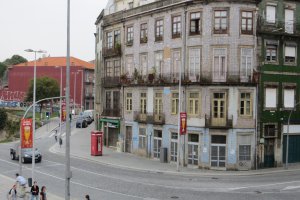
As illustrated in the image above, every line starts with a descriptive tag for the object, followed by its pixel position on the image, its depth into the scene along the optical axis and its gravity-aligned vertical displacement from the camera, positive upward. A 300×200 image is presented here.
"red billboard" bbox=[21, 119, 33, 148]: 27.41 -2.06
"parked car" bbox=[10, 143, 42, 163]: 42.50 -5.32
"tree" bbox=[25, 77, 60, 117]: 96.75 +1.99
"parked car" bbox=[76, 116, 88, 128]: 78.69 -4.09
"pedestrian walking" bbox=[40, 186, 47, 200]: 24.33 -5.03
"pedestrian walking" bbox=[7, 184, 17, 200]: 25.47 -5.28
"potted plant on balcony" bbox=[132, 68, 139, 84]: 48.28 +2.49
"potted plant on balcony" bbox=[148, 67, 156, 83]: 45.81 +2.40
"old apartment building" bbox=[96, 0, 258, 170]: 39.97 +1.68
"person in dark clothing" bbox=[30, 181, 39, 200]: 25.12 -5.09
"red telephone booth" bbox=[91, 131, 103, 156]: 47.12 -4.53
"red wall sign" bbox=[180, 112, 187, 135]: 38.91 -2.02
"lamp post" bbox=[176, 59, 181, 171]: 38.83 -0.65
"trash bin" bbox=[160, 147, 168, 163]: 43.69 -5.22
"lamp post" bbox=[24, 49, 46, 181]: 28.79 +3.04
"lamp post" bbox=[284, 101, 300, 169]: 40.16 -4.16
